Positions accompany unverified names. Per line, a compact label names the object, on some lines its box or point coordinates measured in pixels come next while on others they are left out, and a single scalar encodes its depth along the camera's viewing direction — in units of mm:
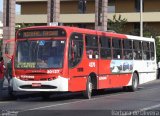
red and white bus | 19406
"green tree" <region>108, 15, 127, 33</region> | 55781
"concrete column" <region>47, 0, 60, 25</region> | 53331
